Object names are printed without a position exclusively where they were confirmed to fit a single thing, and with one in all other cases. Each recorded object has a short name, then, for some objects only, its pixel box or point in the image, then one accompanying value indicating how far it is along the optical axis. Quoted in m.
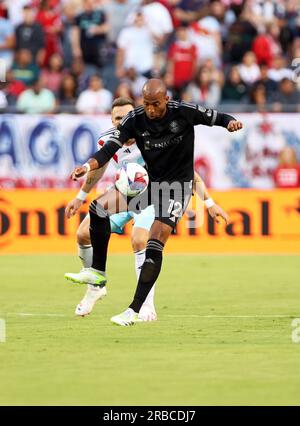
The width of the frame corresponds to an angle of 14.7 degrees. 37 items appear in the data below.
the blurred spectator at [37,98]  24.36
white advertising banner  23.50
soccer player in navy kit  11.63
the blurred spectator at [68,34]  26.16
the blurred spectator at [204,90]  24.88
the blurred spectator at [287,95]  24.25
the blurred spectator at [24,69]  25.22
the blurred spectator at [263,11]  26.75
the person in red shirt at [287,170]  23.30
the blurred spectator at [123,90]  24.02
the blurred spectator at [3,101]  23.66
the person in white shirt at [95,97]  24.30
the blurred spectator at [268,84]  24.69
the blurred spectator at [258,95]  24.38
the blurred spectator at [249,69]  25.48
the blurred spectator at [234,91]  24.81
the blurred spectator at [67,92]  24.64
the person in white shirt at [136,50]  25.47
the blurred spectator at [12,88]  24.69
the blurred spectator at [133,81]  25.02
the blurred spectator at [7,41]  25.55
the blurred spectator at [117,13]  26.33
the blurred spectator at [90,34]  25.75
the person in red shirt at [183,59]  25.27
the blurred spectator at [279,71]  25.36
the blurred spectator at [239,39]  26.00
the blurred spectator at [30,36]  25.45
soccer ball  12.77
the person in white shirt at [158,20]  25.69
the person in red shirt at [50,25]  25.84
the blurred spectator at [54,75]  25.25
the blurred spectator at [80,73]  25.17
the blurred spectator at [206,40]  25.81
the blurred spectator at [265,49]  26.05
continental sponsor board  21.69
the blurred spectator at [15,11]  26.19
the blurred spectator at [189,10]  26.58
